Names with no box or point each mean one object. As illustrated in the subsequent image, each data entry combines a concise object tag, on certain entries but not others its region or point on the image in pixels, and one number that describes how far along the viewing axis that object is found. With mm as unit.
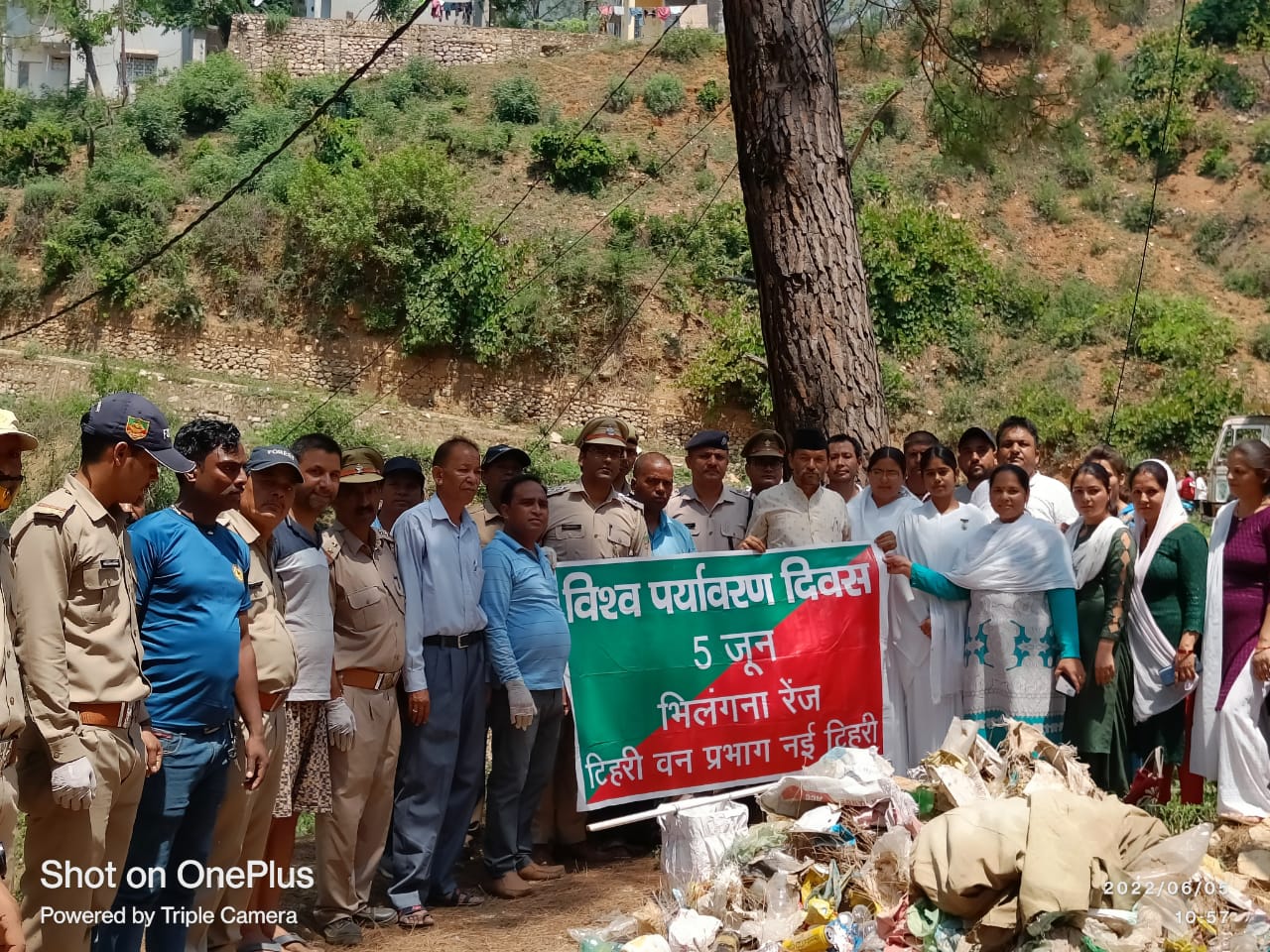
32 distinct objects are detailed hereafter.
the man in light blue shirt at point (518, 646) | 5273
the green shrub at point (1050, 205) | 31844
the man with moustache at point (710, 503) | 6414
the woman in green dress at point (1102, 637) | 5664
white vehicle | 20828
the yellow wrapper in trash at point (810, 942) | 4062
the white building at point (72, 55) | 41750
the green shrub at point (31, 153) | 33688
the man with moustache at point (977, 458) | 6773
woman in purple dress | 5332
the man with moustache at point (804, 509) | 6066
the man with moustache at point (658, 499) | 6086
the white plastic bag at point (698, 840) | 4648
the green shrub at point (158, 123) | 34625
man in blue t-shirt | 3783
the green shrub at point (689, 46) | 36531
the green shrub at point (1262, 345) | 27984
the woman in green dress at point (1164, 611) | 5656
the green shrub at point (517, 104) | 34500
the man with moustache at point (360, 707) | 4762
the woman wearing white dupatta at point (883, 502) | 6191
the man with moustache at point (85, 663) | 3289
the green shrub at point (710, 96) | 33938
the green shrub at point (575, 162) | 31000
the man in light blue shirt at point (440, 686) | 5004
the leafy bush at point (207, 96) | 35406
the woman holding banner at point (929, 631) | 5859
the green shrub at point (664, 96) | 34281
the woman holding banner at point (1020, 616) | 5625
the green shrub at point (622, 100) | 34312
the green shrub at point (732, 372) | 25797
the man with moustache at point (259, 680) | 4121
